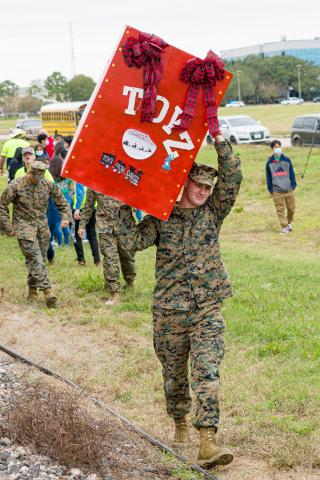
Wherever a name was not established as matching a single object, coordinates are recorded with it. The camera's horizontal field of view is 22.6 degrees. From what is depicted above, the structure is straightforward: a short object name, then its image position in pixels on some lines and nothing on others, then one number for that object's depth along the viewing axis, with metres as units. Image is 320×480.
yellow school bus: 44.00
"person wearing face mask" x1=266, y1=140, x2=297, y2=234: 16.78
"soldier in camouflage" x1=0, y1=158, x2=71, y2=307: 10.37
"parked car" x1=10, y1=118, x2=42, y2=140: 53.94
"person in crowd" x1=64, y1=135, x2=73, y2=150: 15.74
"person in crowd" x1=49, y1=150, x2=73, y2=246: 14.25
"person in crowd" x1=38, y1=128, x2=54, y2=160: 22.27
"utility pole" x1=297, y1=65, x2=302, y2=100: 110.90
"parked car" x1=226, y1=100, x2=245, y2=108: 106.23
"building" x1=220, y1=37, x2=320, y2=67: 172.88
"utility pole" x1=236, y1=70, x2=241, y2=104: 106.09
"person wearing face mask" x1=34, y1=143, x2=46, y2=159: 16.00
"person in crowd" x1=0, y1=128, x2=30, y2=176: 18.52
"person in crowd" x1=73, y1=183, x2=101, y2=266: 13.47
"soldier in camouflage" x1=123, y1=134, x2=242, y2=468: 5.47
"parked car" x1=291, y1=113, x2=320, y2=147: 31.56
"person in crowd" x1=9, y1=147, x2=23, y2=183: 16.94
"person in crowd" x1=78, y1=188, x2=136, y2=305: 10.70
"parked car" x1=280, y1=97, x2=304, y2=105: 104.09
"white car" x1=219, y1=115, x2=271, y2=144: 36.84
